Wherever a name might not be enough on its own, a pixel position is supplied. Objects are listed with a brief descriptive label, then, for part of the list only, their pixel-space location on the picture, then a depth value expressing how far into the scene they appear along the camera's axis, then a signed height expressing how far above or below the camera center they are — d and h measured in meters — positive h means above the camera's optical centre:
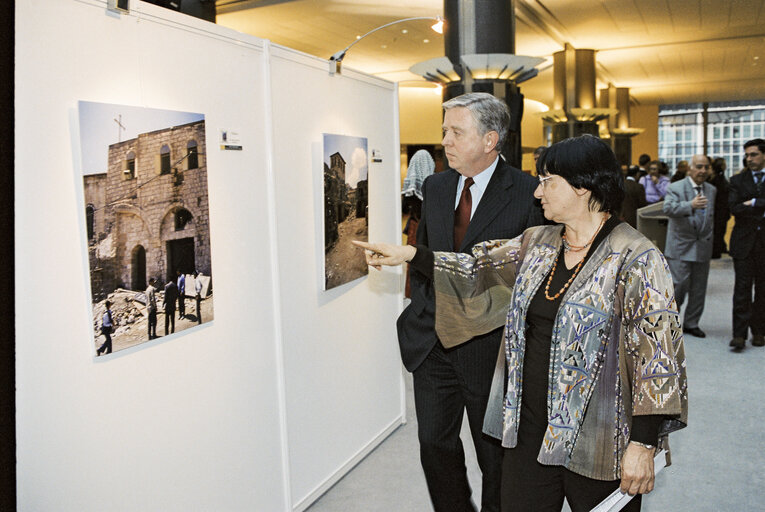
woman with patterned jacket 1.77 -0.47
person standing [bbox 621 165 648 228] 7.84 -0.15
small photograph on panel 3.31 -0.05
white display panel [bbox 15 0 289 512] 1.84 -0.38
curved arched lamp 3.30 +0.69
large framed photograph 1.99 -0.07
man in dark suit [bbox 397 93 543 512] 2.49 -0.43
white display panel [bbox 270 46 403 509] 3.06 -0.53
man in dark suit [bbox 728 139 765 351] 5.86 -0.52
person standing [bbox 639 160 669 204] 11.41 +0.09
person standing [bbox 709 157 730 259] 9.40 -0.31
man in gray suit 6.38 -0.48
